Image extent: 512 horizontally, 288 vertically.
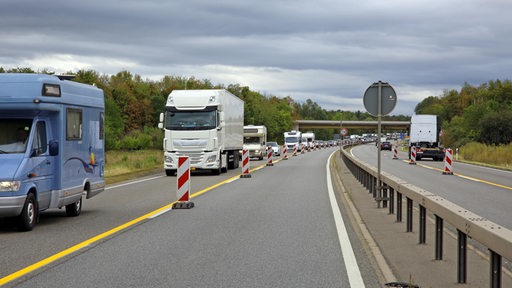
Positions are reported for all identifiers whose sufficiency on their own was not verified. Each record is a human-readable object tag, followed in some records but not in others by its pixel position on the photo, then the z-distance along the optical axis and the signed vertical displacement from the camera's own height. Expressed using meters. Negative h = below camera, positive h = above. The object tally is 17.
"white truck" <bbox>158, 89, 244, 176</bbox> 30.45 -0.22
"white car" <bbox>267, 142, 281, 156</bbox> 68.75 -2.58
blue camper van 11.50 -0.37
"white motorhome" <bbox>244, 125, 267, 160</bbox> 55.38 -1.38
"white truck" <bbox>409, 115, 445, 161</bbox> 52.84 -1.23
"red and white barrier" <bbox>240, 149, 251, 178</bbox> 29.20 -1.78
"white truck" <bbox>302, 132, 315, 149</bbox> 106.47 -2.34
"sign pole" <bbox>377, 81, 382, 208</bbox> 15.62 +0.12
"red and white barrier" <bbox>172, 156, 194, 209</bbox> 15.98 -1.47
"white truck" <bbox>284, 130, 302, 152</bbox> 87.56 -2.03
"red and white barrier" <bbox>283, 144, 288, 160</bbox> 56.43 -2.44
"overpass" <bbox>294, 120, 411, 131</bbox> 174.25 -0.48
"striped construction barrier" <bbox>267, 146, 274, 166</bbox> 43.30 -2.14
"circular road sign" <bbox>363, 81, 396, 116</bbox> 15.95 +0.53
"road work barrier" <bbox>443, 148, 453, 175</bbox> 32.41 -1.79
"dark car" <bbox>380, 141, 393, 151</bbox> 105.42 -3.36
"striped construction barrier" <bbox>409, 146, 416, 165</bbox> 45.94 -2.22
